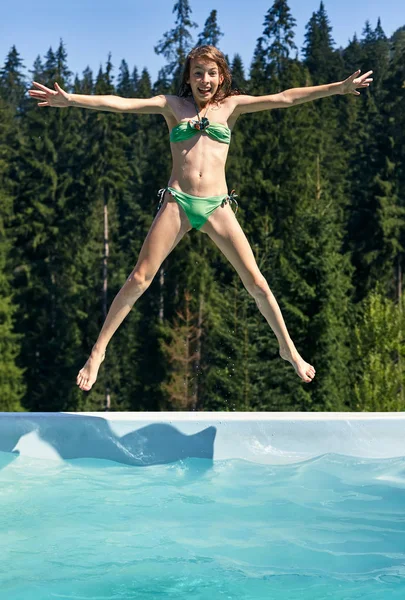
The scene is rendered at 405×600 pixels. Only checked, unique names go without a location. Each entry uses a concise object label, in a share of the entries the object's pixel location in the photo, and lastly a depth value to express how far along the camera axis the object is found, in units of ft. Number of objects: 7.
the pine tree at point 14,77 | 126.62
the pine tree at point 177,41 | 80.74
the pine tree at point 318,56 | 125.44
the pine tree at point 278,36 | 86.75
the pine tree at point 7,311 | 77.51
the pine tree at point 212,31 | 83.15
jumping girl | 12.12
